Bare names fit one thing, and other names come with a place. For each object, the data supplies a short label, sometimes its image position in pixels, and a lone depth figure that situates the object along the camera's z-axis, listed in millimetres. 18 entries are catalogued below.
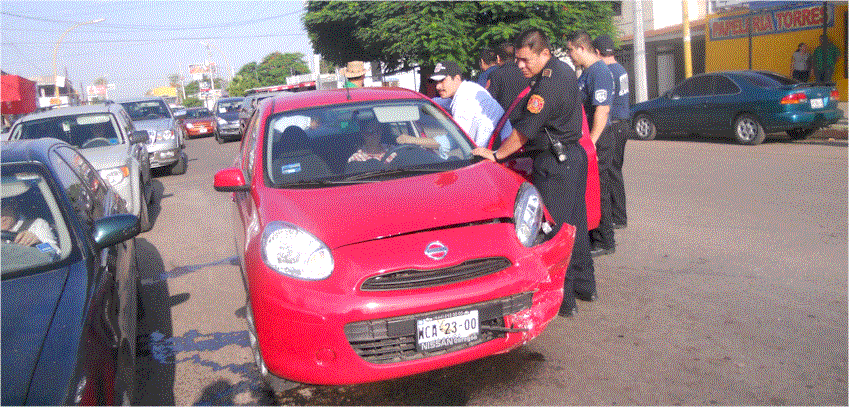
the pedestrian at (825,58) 17484
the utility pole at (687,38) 16734
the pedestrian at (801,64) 16609
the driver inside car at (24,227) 3025
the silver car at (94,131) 8945
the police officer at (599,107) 5242
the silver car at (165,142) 13352
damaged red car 3014
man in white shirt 5305
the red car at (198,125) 25922
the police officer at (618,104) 5625
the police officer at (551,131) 4117
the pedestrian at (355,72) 7641
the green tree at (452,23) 18578
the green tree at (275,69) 94588
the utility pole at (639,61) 16964
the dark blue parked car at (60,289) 2146
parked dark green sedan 11211
